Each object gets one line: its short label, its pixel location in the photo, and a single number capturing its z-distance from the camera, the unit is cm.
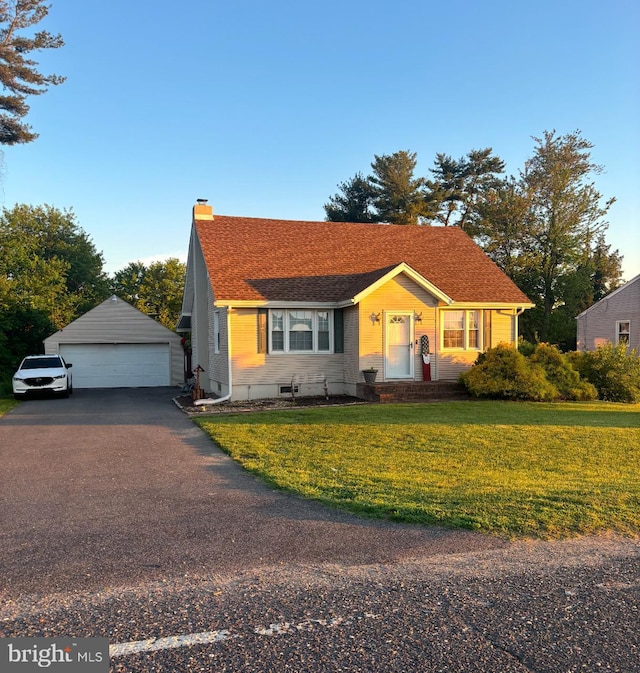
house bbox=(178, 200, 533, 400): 1761
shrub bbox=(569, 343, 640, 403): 1769
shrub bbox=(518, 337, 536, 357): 2416
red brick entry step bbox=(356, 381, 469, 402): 1638
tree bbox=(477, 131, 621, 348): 4003
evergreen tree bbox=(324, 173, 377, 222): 4253
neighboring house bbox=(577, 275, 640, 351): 2811
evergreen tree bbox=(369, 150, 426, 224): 4125
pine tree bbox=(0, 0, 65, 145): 1986
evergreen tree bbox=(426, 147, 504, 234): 4266
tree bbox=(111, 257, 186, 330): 4700
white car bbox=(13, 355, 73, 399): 2012
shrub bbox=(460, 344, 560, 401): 1628
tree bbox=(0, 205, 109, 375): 3022
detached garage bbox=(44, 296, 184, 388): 2639
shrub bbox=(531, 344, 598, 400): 1695
